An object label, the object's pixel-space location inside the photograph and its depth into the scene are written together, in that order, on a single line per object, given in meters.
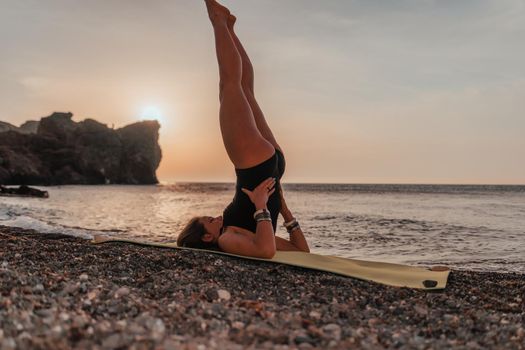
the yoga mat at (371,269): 5.35
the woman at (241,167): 5.89
